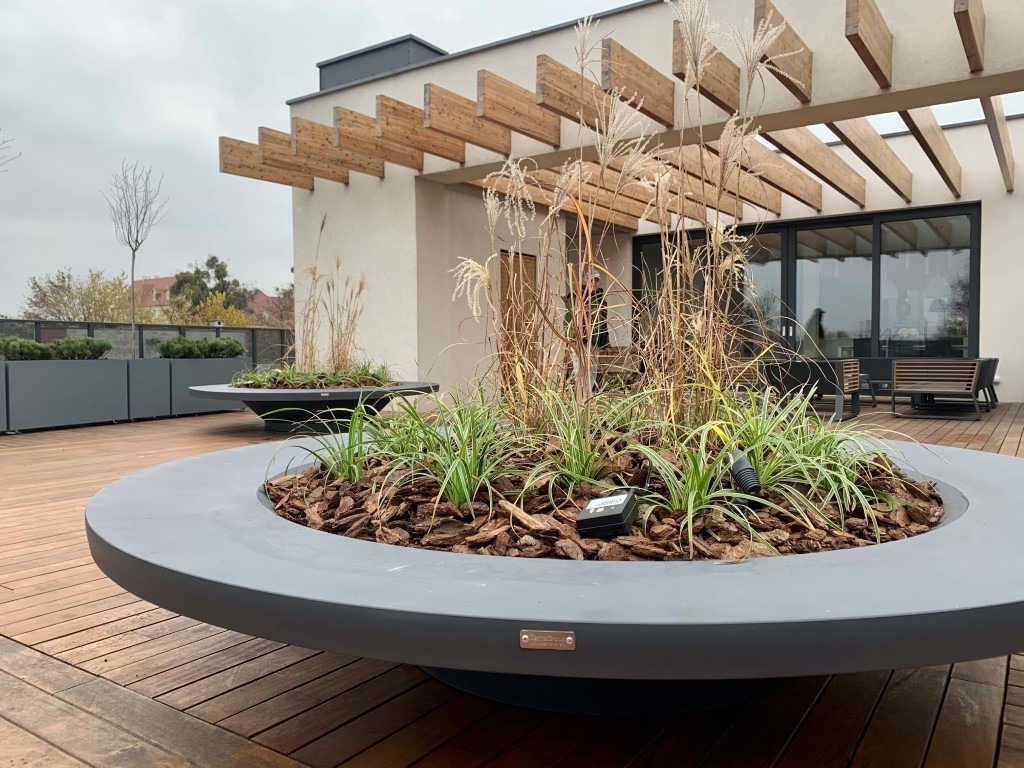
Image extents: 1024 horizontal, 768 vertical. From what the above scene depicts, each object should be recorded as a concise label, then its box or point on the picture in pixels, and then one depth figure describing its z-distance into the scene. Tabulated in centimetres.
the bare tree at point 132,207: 989
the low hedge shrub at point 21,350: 626
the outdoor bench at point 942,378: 707
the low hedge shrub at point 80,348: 670
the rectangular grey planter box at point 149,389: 714
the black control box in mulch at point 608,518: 138
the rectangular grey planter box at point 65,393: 623
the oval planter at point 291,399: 548
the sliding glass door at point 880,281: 908
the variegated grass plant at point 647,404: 163
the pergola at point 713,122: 506
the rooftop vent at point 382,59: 941
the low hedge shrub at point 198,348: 762
